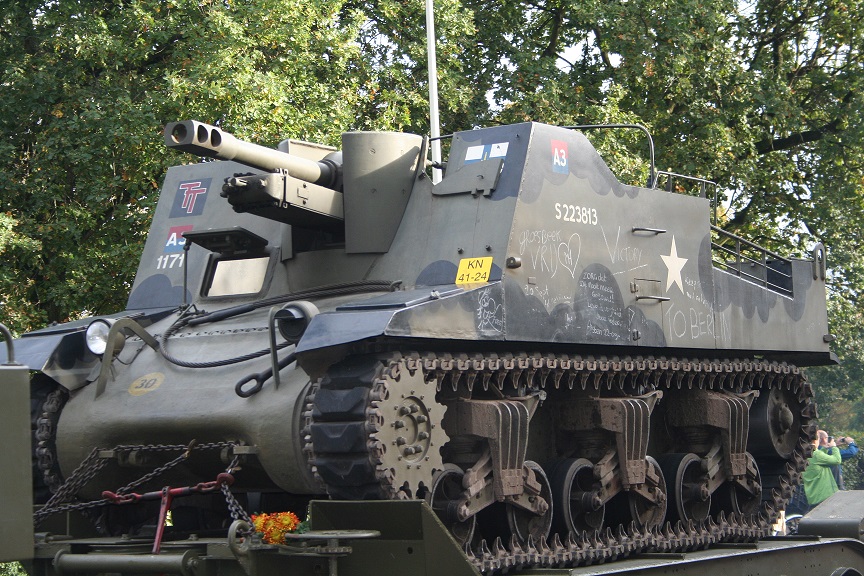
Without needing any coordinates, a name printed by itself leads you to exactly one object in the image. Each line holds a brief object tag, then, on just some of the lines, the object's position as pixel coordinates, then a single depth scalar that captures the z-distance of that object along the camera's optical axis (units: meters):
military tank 7.76
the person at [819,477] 17.61
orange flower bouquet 7.29
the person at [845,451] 18.77
